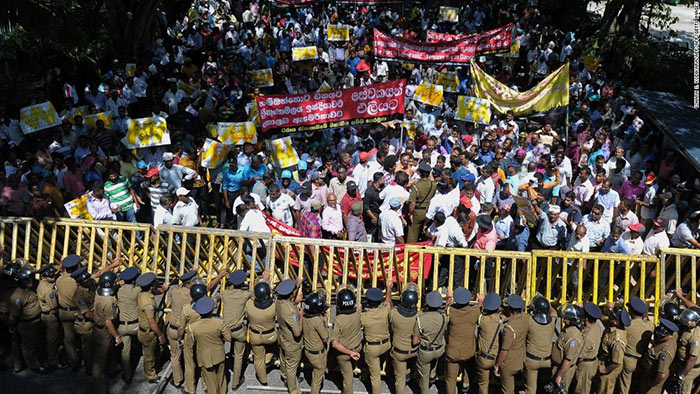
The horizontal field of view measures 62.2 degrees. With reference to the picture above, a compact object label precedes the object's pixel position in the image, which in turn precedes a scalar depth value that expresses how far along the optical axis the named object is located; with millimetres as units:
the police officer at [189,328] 7750
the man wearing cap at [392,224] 9837
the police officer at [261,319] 7715
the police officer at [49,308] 8289
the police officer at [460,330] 7594
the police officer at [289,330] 7660
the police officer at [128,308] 8031
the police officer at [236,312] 7949
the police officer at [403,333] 7578
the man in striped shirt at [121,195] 10742
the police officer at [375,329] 7664
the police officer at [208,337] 7547
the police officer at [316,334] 7566
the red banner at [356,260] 9695
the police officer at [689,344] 7203
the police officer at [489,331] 7547
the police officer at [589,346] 7395
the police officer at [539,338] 7445
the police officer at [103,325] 7953
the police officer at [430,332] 7594
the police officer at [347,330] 7527
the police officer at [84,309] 8117
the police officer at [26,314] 8164
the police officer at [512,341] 7426
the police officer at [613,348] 7430
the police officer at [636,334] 7469
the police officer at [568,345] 7359
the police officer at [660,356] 7238
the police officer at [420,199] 10523
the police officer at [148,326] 7965
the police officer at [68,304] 8195
